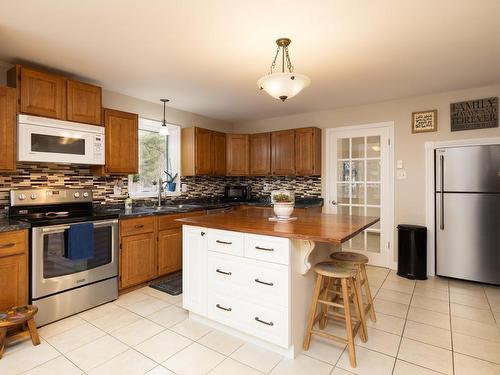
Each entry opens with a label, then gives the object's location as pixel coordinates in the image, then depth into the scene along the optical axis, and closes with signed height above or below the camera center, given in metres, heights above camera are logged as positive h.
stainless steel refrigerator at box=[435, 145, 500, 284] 3.22 -0.30
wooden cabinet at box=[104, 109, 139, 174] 3.21 +0.55
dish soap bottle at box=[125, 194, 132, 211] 3.60 -0.19
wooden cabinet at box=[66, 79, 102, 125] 2.84 +0.89
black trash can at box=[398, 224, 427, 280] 3.55 -0.82
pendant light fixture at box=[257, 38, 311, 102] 1.99 +0.75
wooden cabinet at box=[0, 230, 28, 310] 2.17 -0.63
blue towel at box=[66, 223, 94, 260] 2.52 -0.48
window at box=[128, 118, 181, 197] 3.98 +0.46
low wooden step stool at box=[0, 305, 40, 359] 1.98 -0.93
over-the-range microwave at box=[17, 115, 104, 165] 2.54 +0.46
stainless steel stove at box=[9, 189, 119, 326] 2.38 -0.60
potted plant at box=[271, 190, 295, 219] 2.48 -0.14
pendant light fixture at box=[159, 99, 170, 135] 3.71 +0.86
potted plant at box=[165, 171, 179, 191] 4.25 +0.09
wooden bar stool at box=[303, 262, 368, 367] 1.90 -0.86
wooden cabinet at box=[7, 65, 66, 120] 2.51 +0.90
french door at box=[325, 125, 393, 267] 4.06 +0.09
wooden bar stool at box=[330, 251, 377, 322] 2.24 -0.58
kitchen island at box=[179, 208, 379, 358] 1.92 -0.62
